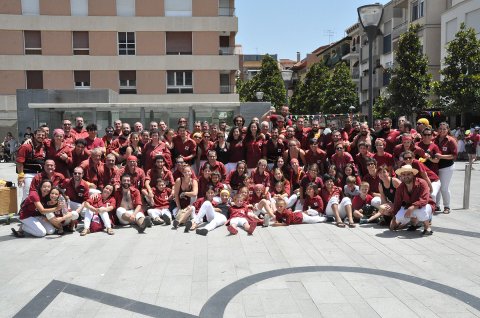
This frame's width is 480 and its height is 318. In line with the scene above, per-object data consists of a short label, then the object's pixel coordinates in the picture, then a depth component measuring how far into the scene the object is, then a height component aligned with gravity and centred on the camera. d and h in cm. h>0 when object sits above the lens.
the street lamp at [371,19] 969 +243
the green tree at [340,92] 4497 +346
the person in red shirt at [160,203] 830 -157
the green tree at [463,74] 2225 +269
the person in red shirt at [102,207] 777 -151
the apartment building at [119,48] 2914 +547
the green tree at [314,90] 4844 +414
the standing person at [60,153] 844 -54
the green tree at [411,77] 2555 +288
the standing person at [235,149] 966 -54
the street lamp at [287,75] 1970 +231
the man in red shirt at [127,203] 805 -149
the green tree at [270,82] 4638 +471
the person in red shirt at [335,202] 810 -151
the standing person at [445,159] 881 -72
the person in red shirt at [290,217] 823 -180
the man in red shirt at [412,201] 714 -131
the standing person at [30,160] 846 -67
